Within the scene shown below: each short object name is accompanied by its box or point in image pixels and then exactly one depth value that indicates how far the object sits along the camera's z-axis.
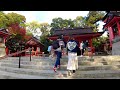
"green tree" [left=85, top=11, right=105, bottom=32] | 14.90
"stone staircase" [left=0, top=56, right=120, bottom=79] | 3.54
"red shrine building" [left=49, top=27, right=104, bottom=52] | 9.86
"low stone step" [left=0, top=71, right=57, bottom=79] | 3.56
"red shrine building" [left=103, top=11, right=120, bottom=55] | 7.37
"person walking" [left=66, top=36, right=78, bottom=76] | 3.63
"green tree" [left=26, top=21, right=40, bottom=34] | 22.05
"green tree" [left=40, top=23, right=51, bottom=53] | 21.31
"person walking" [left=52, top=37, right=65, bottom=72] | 3.90
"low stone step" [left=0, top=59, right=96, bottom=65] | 4.42
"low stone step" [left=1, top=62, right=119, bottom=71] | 4.02
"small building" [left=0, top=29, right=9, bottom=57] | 9.12
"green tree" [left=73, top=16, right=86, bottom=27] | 20.29
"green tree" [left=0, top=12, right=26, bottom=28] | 16.12
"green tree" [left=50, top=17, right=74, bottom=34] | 21.57
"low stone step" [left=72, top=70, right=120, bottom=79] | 3.51
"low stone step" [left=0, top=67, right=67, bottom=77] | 3.68
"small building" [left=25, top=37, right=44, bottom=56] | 14.04
